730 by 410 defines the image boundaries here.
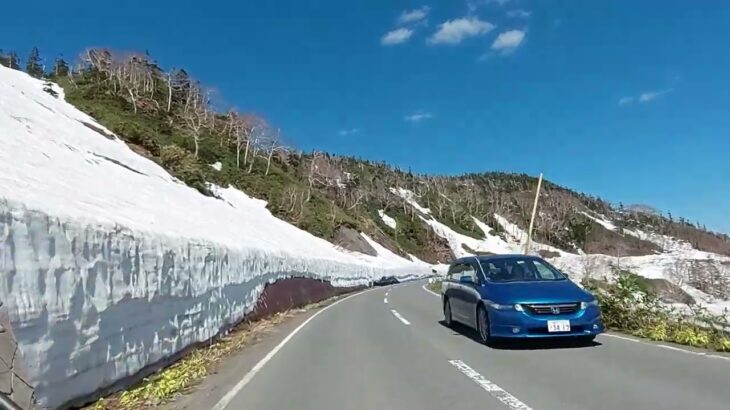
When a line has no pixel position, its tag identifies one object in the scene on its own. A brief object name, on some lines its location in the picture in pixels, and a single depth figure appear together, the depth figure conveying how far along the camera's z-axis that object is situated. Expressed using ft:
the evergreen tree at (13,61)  339.42
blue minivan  31.09
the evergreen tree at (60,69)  329.68
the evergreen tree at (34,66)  350.84
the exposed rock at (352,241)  258.78
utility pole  89.36
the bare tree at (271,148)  303.44
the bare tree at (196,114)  261.38
